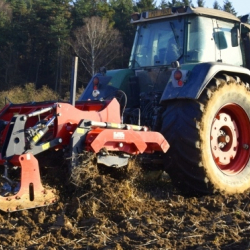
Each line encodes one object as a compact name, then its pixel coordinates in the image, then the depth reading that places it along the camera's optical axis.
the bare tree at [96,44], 42.16
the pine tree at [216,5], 51.84
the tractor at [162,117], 4.99
